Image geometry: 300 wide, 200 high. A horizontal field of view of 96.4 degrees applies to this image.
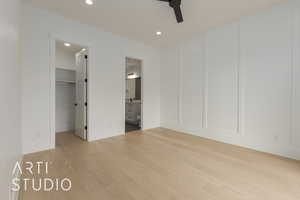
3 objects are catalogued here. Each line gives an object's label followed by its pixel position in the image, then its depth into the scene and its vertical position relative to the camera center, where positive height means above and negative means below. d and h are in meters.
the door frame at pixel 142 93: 4.70 +0.18
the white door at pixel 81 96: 3.54 +0.07
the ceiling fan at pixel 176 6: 2.31 +1.66
